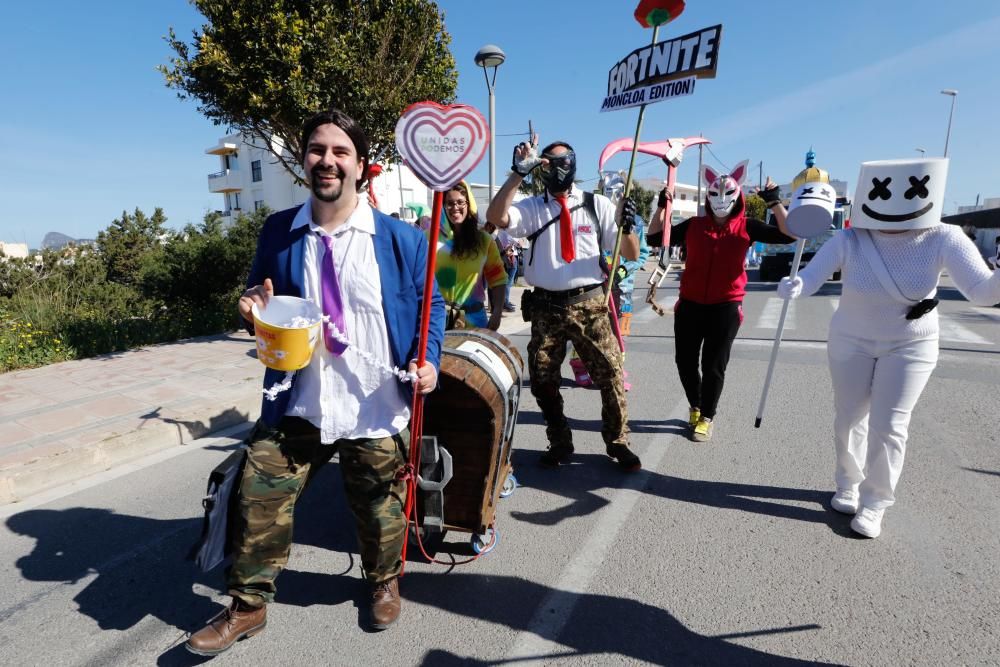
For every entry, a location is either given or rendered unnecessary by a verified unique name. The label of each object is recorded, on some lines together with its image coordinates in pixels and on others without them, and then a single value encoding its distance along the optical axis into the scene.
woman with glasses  3.33
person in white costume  2.59
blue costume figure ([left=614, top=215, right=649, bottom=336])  5.47
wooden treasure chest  2.42
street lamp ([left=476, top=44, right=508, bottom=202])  10.30
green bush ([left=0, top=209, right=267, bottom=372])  7.01
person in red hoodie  3.77
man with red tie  3.32
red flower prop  3.45
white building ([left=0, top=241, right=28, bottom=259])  13.16
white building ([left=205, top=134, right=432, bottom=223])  37.72
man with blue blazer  2.05
